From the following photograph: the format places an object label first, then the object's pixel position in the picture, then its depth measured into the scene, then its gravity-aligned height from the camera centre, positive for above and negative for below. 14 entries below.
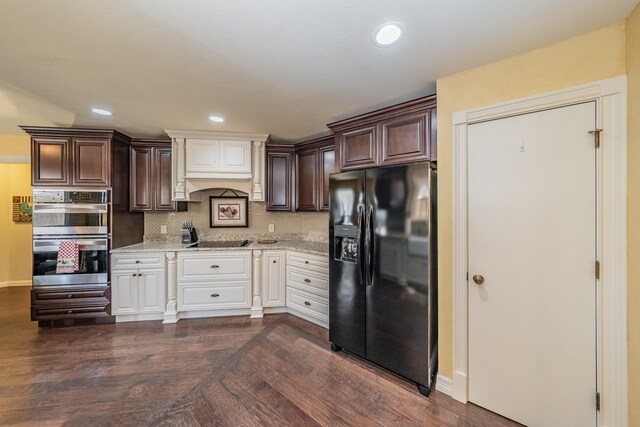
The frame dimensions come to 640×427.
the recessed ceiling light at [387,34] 1.36 +1.01
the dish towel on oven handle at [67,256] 2.87 -0.50
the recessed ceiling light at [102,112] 2.52 +1.04
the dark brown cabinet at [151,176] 3.37 +0.50
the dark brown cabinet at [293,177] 3.55 +0.51
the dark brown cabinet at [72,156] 2.89 +0.66
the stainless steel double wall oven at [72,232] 2.85 -0.23
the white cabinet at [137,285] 3.03 -0.88
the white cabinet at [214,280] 3.17 -0.87
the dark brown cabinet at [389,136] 2.01 +0.68
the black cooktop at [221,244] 3.37 -0.44
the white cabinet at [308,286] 2.98 -0.92
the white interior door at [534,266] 1.45 -0.34
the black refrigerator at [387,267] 1.90 -0.46
